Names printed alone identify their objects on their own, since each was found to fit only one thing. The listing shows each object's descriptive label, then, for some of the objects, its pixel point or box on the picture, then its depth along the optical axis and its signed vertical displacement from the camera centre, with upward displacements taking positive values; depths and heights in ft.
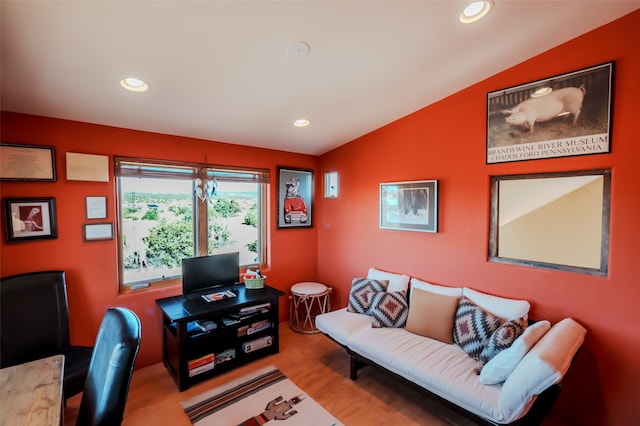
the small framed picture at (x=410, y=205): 9.04 -0.08
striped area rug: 6.76 -5.23
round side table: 11.37 -4.46
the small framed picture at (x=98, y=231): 7.85 -0.77
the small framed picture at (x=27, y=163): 6.71 +1.04
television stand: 7.91 -4.06
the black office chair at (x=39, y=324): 6.37 -2.88
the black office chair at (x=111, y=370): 3.50 -2.26
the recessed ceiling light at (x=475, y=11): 5.01 +3.52
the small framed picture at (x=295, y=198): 12.05 +0.24
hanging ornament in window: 9.95 +0.63
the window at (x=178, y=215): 8.85 -0.39
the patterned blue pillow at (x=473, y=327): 7.00 -3.23
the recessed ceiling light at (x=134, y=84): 6.16 +2.71
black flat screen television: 9.14 -2.34
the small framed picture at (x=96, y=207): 7.87 -0.08
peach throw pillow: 7.89 -3.28
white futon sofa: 5.15 -3.61
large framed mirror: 6.19 -0.45
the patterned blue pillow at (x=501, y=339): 6.39 -3.14
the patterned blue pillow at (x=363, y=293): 9.71 -3.17
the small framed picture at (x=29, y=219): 6.80 -0.36
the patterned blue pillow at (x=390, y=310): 8.69 -3.38
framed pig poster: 6.08 +2.03
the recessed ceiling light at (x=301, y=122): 9.25 +2.73
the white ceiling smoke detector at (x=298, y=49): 5.54 +3.13
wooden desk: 3.55 -2.70
